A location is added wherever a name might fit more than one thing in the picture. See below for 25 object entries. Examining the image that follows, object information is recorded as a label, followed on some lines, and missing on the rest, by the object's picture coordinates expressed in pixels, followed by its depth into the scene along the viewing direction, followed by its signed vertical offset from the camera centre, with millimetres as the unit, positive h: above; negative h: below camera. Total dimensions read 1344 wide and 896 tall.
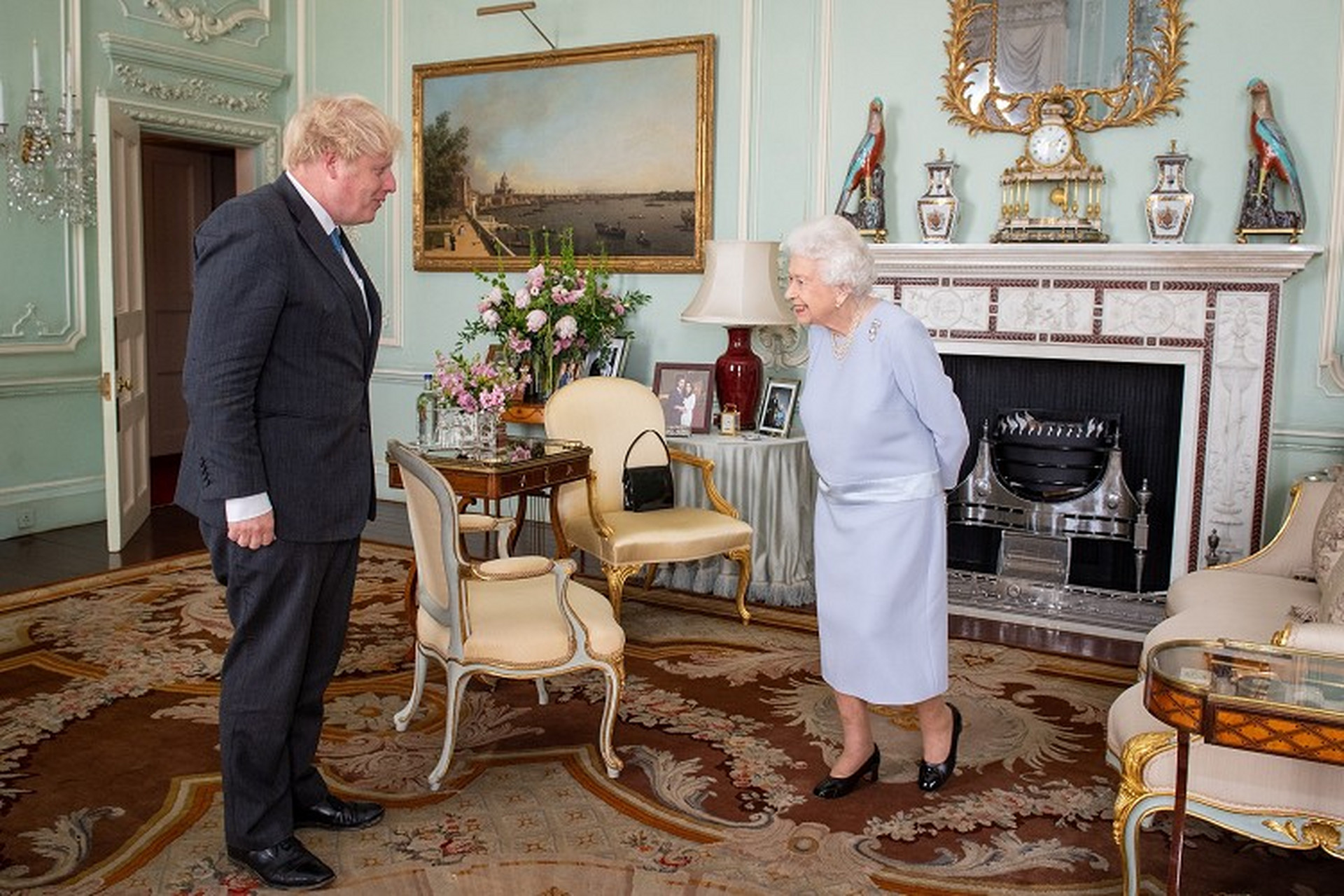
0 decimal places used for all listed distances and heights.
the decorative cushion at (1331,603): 2907 -653
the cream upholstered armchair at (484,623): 3109 -807
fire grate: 5289 -676
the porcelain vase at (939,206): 5445 +570
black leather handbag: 4812 -649
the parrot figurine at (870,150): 5570 +835
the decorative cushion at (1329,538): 3648 -604
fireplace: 4906 -99
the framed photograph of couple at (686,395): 5906 -336
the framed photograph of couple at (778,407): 5699 -376
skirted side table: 5367 -785
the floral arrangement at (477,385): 4319 -226
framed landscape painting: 6332 +936
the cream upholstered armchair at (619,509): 4637 -753
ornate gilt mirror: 5105 +1195
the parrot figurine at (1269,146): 4793 +772
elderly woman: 3002 -340
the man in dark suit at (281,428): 2432 -231
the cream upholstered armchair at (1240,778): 2314 -870
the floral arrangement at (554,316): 5855 +36
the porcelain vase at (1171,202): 4988 +561
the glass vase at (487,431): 4402 -398
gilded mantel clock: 5207 +644
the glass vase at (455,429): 4426 -397
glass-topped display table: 1981 -609
